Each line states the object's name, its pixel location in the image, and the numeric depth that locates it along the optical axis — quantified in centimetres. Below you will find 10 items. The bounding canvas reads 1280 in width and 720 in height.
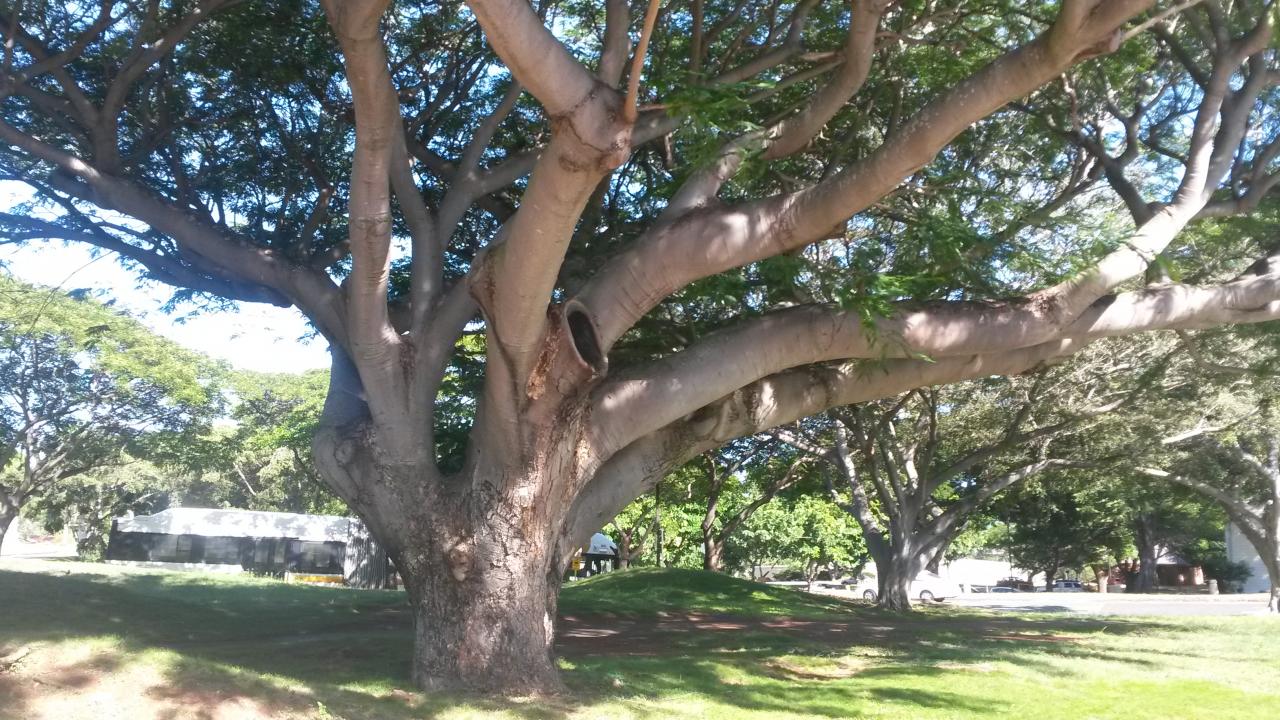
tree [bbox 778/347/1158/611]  2047
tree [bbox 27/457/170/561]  4716
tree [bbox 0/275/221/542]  2805
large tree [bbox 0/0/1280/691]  779
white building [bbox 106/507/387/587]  3762
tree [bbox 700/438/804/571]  2562
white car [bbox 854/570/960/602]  3753
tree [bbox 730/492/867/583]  4644
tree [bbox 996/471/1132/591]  3653
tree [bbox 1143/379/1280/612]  2347
